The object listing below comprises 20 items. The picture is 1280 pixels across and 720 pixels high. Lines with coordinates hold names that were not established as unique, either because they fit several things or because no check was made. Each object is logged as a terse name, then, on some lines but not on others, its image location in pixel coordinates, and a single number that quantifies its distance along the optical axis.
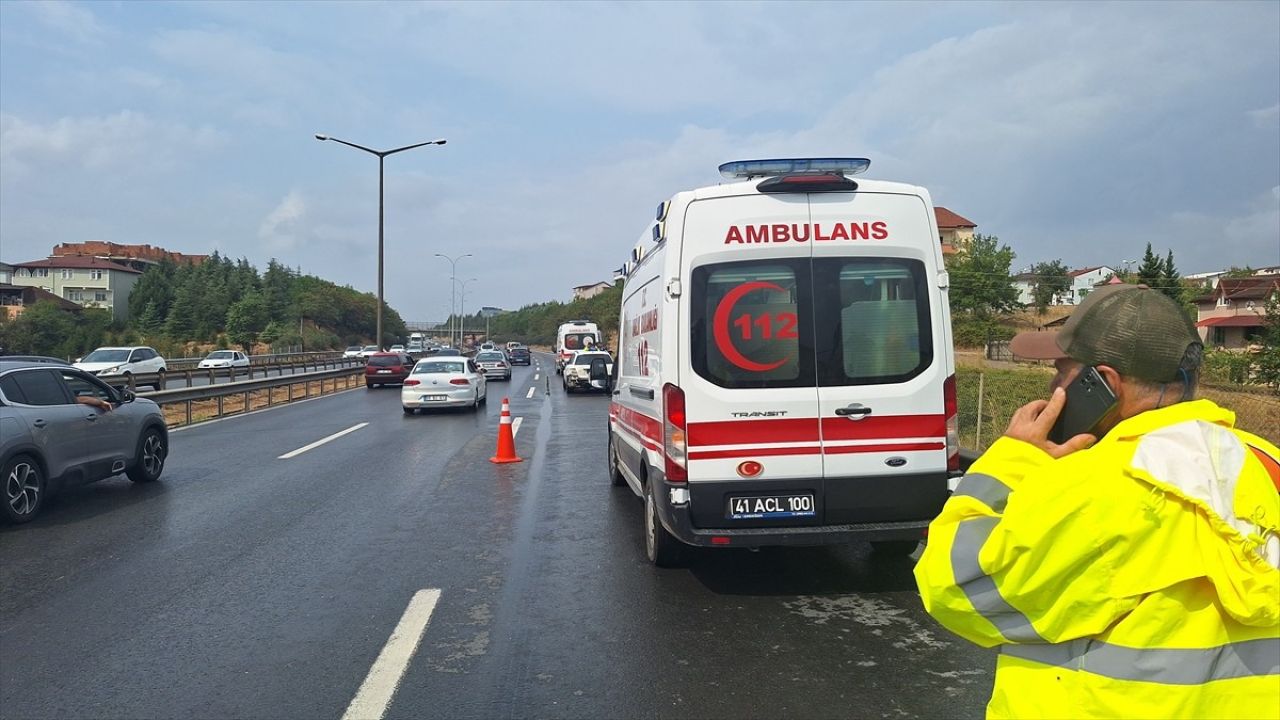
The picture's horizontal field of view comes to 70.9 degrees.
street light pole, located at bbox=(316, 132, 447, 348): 38.19
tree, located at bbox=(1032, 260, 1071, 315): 98.75
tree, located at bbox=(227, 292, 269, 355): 88.12
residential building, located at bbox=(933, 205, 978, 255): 109.96
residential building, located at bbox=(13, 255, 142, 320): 111.25
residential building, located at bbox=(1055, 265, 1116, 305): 149.25
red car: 34.22
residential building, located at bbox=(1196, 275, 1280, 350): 55.16
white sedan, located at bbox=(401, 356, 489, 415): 21.77
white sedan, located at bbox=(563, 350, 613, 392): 30.90
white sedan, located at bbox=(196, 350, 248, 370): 42.48
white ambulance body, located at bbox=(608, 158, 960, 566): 5.79
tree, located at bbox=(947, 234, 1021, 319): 65.25
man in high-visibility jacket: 1.68
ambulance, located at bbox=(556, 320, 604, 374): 44.56
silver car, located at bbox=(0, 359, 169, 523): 8.62
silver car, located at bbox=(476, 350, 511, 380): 41.97
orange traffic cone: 13.29
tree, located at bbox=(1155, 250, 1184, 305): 68.30
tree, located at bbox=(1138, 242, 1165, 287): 70.81
